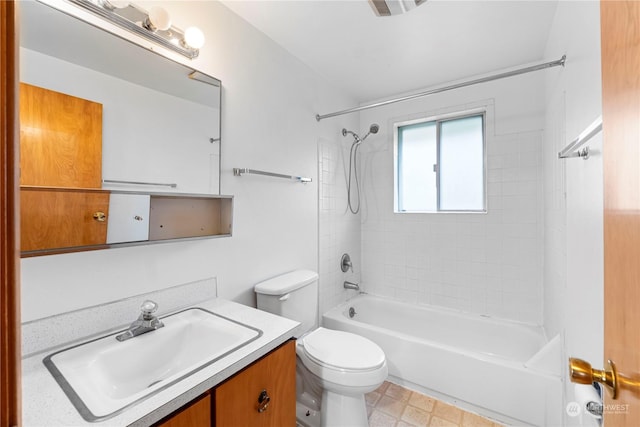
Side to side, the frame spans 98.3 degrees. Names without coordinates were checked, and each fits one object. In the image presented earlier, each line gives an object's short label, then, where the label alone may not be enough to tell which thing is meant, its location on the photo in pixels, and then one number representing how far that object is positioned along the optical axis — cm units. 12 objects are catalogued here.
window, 246
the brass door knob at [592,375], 48
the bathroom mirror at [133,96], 93
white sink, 73
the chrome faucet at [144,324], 103
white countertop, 64
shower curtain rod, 140
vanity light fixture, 105
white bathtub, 156
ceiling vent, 122
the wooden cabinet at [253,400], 78
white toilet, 138
